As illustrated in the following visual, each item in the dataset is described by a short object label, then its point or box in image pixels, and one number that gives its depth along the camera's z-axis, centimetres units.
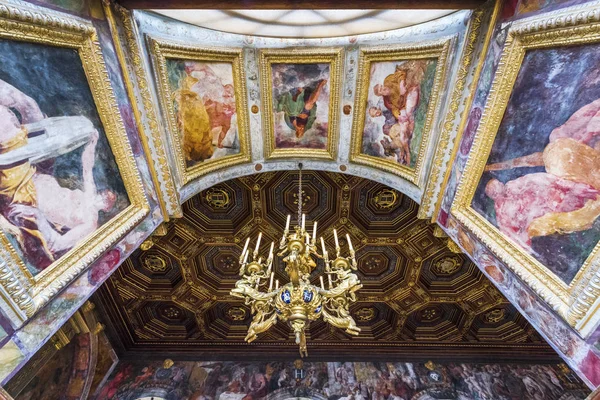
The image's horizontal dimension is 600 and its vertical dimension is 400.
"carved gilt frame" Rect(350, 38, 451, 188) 488
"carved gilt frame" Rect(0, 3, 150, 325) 297
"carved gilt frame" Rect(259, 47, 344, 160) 554
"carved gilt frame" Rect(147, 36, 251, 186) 487
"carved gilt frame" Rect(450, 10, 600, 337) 292
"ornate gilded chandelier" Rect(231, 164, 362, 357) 421
